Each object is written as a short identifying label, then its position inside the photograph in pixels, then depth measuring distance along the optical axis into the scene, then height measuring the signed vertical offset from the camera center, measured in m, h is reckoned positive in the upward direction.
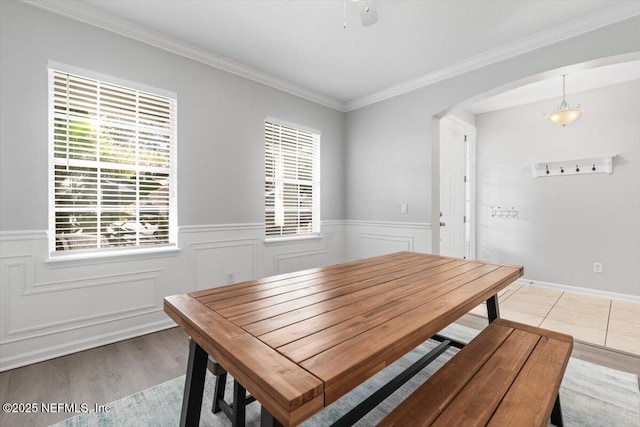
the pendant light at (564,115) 3.40 +1.15
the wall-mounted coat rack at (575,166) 3.84 +0.67
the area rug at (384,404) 1.63 -1.15
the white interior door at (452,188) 4.29 +0.40
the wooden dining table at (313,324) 0.75 -0.40
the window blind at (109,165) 2.35 +0.43
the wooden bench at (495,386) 1.01 -0.69
